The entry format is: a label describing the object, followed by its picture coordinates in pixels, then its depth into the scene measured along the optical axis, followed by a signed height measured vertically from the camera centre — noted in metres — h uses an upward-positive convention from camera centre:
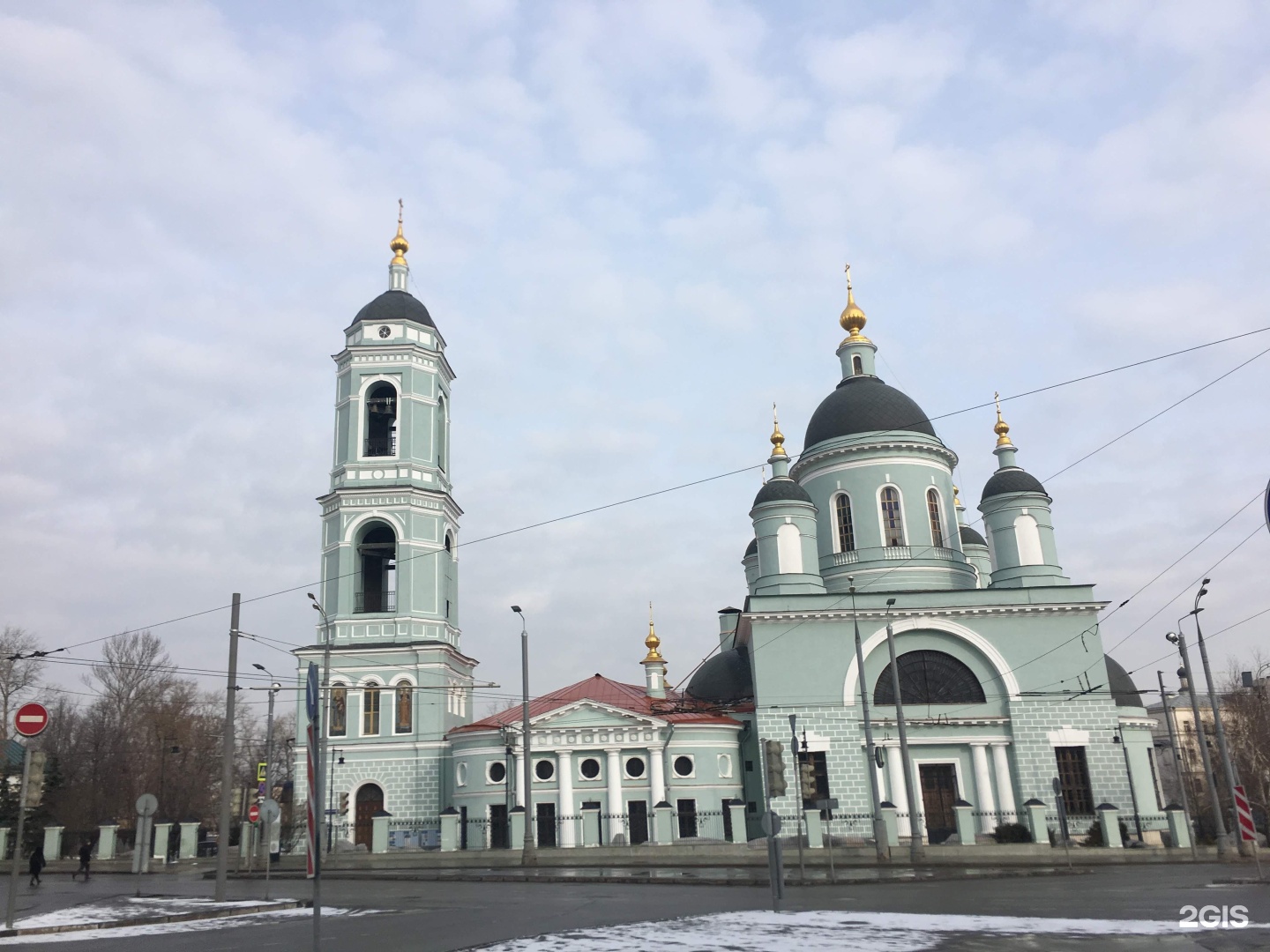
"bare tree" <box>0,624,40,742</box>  52.17 +7.05
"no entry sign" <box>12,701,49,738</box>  15.47 +1.48
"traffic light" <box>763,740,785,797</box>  16.69 +0.20
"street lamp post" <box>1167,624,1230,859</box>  26.91 -0.61
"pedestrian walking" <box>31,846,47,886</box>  26.48 -1.08
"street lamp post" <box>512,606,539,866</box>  29.34 +0.39
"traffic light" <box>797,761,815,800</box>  23.17 +0.04
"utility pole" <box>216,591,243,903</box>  19.62 +0.76
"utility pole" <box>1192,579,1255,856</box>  26.20 +0.76
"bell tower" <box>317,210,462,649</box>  41.41 +12.15
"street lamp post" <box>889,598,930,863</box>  25.70 -1.10
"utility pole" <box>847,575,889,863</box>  26.48 -1.17
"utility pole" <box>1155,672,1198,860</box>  30.51 +0.81
